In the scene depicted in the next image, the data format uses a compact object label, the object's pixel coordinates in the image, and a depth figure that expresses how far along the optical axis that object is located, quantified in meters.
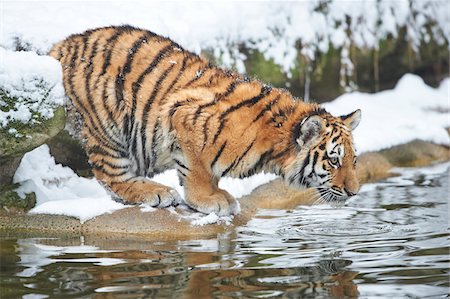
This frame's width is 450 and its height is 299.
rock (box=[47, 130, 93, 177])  13.80
